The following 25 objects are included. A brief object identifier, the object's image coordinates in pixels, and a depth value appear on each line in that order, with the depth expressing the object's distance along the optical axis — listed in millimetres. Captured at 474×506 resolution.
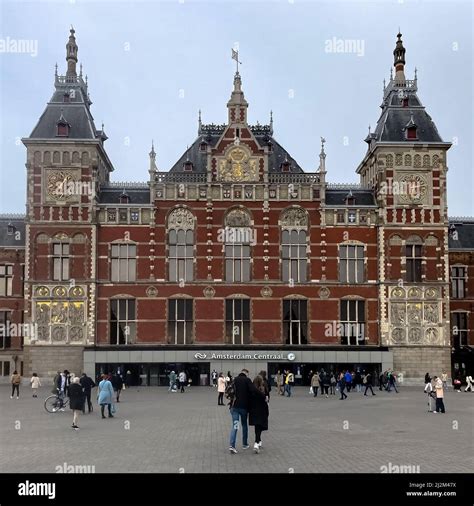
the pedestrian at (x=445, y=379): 53781
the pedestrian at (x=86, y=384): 30609
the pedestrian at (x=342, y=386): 41606
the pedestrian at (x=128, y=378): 55844
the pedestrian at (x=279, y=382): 45434
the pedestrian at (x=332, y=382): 48719
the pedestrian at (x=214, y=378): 55344
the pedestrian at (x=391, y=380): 50497
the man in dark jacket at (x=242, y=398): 20203
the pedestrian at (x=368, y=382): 45562
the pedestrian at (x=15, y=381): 39941
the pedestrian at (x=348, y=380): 46094
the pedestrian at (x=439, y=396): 31594
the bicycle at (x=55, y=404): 32125
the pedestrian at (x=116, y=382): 37562
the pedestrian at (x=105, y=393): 28781
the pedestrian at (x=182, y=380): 48866
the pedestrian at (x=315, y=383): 43456
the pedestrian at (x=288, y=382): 43812
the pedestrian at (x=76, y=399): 25344
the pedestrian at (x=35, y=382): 39719
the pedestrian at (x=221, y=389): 37031
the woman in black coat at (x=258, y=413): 19812
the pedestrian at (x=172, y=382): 48188
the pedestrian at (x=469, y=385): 47612
